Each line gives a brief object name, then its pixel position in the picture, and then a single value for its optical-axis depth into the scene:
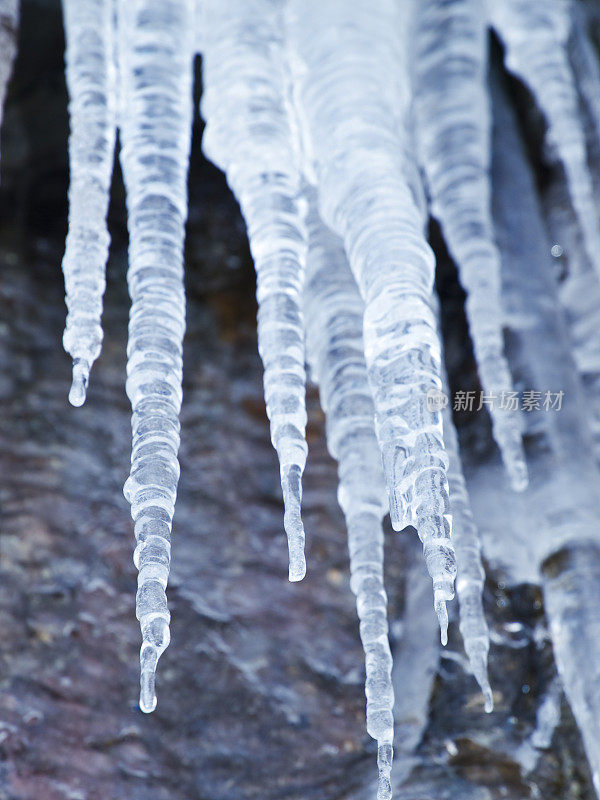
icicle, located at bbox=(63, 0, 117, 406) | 2.42
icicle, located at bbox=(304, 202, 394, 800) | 2.43
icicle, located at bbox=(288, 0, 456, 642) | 2.37
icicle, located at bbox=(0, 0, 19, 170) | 2.58
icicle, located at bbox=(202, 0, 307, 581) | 2.42
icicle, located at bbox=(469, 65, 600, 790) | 2.55
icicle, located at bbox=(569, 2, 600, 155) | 2.75
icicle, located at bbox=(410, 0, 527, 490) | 2.58
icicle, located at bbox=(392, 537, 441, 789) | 2.58
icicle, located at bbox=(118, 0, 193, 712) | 2.39
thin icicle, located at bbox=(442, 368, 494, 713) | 2.50
